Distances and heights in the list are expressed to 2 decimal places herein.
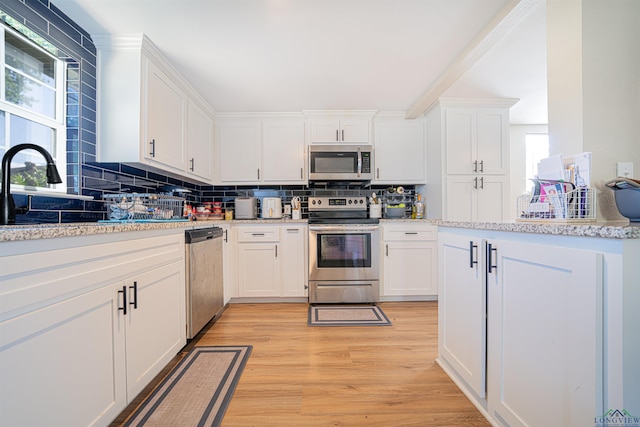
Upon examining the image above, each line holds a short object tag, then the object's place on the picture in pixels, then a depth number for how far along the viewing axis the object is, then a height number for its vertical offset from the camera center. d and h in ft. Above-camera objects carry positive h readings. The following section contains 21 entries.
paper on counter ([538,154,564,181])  3.97 +0.67
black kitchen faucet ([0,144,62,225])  4.04 +0.49
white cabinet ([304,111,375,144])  10.86 +3.38
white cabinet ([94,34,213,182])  6.46 +2.70
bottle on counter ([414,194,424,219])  11.25 +0.14
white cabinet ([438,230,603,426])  2.54 -1.36
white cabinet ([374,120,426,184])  11.19 +2.47
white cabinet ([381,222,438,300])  10.07 -1.69
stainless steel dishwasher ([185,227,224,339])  6.54 -1.66
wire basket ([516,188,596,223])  3.57 +0.10
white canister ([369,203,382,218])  11.11 +0.13
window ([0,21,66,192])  4.93 +2.06
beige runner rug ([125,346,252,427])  4.31 -3.18
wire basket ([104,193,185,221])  6.13 +0.14
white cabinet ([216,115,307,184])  11.08 +2.60
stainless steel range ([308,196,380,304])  9.83 -1.70
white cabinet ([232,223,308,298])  9.98 -1.69
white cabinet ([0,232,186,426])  2.62 -1.38
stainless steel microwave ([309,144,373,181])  10.62 +1.93
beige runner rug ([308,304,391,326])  8.11 -3.21
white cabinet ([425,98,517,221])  10.09 +1.98
